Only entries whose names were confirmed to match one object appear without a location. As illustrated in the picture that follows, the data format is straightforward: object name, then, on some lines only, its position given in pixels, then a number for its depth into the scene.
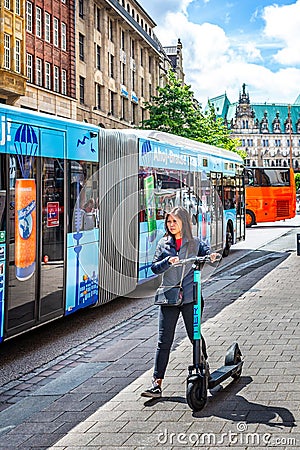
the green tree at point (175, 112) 51.53
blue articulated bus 8.60
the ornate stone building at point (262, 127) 181.25
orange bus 44.41
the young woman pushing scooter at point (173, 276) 6.83
